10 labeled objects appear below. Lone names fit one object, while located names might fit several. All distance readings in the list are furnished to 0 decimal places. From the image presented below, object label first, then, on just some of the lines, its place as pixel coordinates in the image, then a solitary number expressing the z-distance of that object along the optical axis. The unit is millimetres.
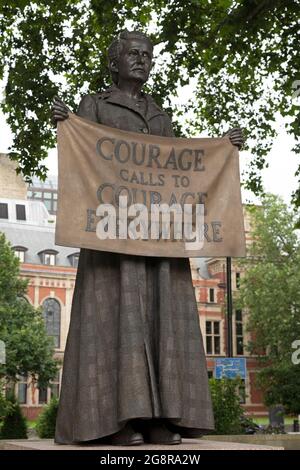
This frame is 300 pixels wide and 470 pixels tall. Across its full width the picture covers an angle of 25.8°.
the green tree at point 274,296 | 37000
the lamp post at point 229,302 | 17514
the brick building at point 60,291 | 50344
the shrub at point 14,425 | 18094
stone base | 3766
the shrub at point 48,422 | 17328
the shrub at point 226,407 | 14570
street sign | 16359
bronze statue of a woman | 4066
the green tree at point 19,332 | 34094
